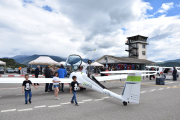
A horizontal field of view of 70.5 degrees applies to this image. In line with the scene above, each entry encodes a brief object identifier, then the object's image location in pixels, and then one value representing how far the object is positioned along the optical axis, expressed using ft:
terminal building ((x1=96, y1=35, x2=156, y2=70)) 135.40
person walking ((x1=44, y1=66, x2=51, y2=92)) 32.35
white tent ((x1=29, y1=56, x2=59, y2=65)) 76.75
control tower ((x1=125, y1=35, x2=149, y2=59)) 174.50
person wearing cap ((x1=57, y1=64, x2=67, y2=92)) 30.60
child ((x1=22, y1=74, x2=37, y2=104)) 19.34
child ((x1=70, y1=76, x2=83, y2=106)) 19.29
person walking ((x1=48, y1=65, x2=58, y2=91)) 33.63
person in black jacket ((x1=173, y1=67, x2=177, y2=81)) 55.92
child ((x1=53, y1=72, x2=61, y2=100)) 22.45
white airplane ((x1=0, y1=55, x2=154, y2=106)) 15.93
